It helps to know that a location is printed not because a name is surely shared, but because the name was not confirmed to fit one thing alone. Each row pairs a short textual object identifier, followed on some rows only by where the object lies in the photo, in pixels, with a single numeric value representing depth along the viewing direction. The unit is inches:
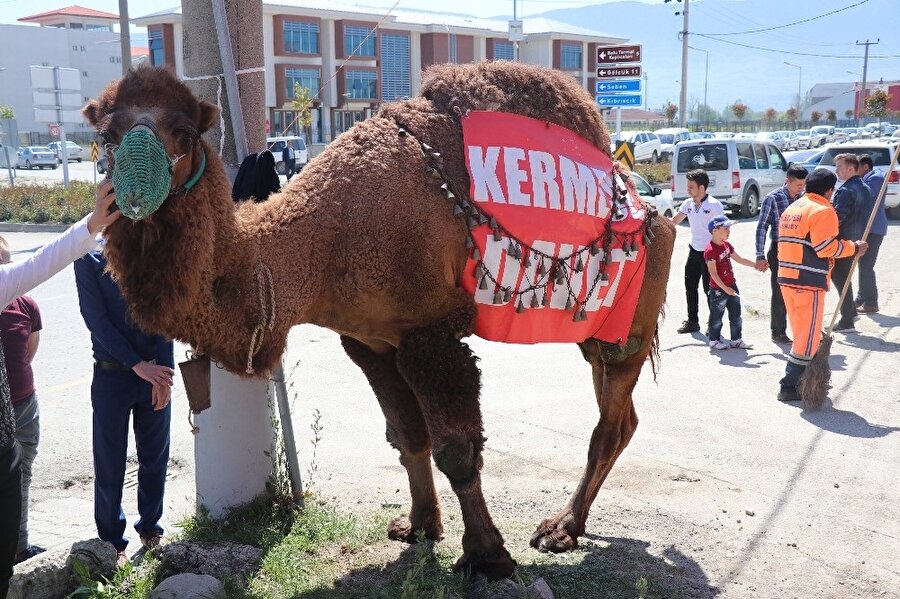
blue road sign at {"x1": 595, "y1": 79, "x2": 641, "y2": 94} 711.6
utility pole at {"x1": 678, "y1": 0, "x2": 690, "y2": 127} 1596.9
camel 137.0
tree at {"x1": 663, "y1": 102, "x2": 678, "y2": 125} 3296.5
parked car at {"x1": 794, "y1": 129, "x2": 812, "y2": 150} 2448.0
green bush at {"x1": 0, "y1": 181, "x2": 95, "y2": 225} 987.9
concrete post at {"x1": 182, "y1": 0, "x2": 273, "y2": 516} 197.8
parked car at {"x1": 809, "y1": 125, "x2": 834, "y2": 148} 2477.1
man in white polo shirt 432.5
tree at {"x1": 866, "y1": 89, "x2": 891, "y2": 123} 2134.6
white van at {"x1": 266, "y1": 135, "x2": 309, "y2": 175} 1694.4
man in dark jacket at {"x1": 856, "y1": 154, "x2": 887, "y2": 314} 469.7
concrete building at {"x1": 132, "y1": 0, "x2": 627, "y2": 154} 2228.1
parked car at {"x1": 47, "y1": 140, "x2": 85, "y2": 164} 2397.9
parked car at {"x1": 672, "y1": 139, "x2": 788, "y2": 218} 957.8
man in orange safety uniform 320.2
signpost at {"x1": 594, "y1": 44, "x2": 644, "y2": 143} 711.7
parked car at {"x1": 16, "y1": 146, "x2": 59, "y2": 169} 2201.0
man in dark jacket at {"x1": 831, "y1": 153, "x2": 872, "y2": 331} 438.0
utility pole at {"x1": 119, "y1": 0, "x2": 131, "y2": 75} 764.1
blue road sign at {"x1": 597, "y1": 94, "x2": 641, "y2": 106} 713.6
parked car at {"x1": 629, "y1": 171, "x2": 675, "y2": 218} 863.7
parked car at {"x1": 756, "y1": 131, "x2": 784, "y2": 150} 2538.1
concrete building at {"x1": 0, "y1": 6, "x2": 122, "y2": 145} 3107.8
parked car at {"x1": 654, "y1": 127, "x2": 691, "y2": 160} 2017.7
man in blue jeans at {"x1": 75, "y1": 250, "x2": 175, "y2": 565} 186.1
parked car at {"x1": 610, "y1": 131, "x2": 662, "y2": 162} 1969.7
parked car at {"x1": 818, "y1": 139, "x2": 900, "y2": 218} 836.0
